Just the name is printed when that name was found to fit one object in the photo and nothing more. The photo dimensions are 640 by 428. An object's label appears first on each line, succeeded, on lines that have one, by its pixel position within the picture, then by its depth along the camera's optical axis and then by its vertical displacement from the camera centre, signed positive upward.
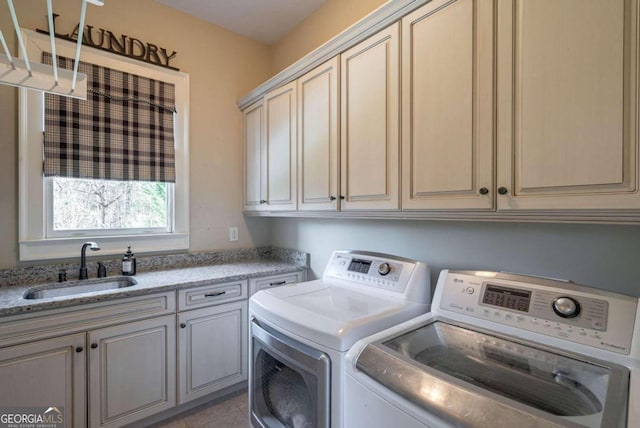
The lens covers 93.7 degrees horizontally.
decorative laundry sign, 2.00 +1.18
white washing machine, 0.71 -0.45
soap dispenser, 2.05 -0.37
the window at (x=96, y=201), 1.83 +0.07
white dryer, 1.10 -0.46
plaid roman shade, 1.90 +0.57
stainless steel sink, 1.76 -0.48
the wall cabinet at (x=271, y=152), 2.16 +0.47
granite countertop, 1.46 -0.44
